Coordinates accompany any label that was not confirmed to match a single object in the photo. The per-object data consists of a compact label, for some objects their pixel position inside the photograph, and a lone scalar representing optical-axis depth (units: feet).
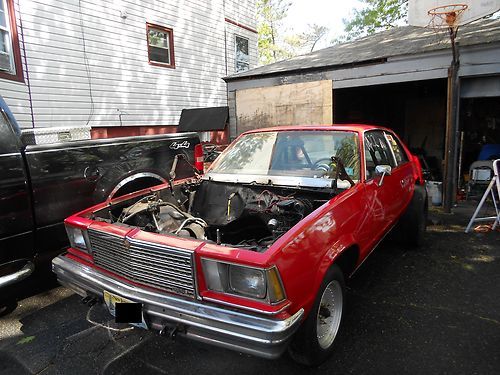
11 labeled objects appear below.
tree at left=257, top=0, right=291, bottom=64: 98.29
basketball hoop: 19.33
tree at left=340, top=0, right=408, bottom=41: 77.00
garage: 20.68
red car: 6.90
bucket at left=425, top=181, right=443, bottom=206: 23.24
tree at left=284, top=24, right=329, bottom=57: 121.52
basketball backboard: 19.17
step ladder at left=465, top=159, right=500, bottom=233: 16.98
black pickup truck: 10.03
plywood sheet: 25.40
